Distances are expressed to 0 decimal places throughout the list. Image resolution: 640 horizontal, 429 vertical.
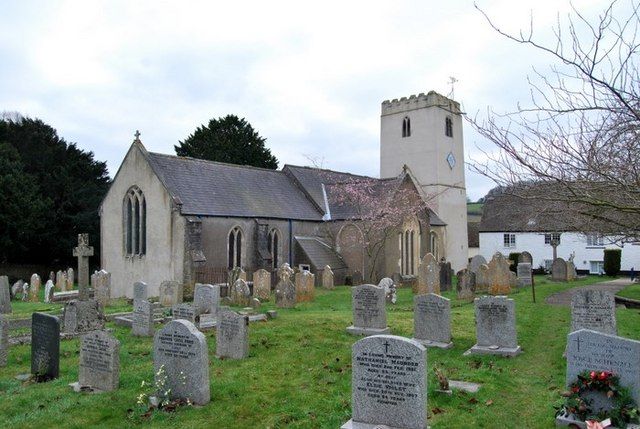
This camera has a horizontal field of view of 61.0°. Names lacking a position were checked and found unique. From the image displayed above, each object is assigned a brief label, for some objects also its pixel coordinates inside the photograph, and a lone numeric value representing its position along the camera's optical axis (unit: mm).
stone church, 26500
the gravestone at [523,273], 25062
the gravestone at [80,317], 14500
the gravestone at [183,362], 8508
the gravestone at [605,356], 7336
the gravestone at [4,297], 19516
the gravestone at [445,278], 24495
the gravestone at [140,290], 17047
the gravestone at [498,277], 22578
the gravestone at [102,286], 22189
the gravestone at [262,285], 22484
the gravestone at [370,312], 13664
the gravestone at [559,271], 30406
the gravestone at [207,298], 17209
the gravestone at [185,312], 13938
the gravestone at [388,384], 7023
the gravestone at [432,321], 12141
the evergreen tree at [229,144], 51688
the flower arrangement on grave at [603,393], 6898
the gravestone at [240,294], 19530
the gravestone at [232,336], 11213
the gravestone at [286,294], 19312
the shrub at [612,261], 39562
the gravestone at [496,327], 11492
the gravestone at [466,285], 20656
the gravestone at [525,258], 31547
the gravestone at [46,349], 10141
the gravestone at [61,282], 28906
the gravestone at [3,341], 11391
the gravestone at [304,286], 21453
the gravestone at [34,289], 26953
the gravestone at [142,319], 14148
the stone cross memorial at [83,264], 15000
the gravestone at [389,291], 20422
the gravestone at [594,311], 11188
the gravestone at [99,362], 9172
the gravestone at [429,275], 21391
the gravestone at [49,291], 24766
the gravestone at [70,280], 29281
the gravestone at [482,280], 23156
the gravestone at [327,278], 28114
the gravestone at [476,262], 26609
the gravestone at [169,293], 20516
